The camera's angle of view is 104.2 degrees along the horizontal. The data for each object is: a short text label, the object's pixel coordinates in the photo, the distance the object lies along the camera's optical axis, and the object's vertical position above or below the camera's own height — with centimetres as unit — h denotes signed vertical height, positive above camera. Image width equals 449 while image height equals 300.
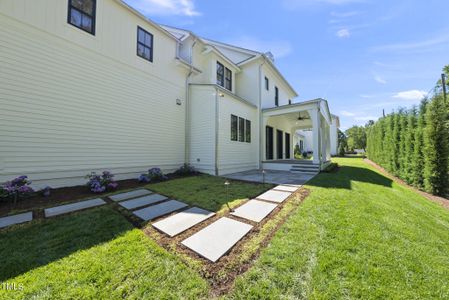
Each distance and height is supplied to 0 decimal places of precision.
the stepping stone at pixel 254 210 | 340 -121
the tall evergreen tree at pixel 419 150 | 668 +18
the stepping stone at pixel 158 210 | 347 -123
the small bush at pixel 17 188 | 397 -84
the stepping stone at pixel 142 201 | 402 -119
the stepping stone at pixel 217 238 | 232 -129
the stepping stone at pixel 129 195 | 453 -116
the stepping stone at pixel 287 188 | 533 -110
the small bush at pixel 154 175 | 669 -87
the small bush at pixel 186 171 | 809 -84
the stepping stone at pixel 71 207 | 352 -122
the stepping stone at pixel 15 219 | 304 -124
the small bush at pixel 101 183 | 507 -92
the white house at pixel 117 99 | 471 +210
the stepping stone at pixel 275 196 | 446 -115
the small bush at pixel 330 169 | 928 -86
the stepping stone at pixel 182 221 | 293 -126
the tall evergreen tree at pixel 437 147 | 594 +26
